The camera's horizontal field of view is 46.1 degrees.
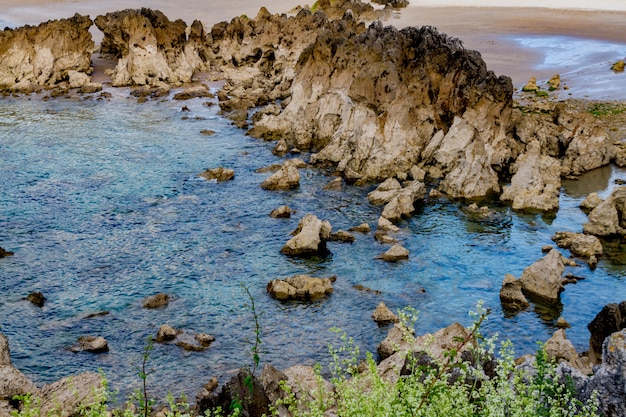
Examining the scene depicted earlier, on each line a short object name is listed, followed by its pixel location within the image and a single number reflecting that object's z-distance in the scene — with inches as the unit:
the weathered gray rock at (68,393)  582.2
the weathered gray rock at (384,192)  1270.9
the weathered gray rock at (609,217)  1125.7
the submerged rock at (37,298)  934.4
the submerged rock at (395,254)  1065.5
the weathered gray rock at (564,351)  724.8
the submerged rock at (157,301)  935.0
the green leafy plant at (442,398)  348.5
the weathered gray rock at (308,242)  1074.1
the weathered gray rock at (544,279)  956.0
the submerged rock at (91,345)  832.3
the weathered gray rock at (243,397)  521.2
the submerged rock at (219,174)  1411.2
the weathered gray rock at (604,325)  738.2
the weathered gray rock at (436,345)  666.8
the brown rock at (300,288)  960.9
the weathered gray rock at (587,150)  1418.6
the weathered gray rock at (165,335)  853.8
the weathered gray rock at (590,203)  1239.5
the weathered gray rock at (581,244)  1071.0
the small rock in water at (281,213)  1216.8
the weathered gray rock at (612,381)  487.2
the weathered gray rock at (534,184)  1251.8
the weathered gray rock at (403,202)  1200.8
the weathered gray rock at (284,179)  1352.1
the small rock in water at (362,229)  1159.6
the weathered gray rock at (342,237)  1125.7
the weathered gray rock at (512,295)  941.8
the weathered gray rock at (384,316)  896.3
